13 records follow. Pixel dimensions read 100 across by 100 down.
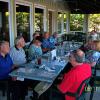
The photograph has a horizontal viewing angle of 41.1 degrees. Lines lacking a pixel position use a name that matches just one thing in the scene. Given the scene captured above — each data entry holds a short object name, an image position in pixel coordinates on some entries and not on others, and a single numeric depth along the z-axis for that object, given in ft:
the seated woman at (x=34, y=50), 9.44
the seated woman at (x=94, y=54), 8.12
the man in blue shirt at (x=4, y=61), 6.80
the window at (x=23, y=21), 12.56
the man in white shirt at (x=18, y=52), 7.92
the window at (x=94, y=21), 28.55
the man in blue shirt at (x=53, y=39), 14.30
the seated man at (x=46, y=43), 13.12
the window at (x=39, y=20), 15.40
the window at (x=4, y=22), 11.03
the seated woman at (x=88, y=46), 10.08
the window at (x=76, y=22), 27.30
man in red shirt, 5.30
